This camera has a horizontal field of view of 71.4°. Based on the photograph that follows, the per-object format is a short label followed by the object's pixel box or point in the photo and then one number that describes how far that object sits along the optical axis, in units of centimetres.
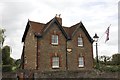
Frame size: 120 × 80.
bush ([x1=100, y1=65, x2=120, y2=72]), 1257
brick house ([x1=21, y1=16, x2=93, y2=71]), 1216
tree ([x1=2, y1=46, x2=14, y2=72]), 1510
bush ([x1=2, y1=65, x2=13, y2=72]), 1151
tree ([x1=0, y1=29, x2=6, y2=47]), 1459
